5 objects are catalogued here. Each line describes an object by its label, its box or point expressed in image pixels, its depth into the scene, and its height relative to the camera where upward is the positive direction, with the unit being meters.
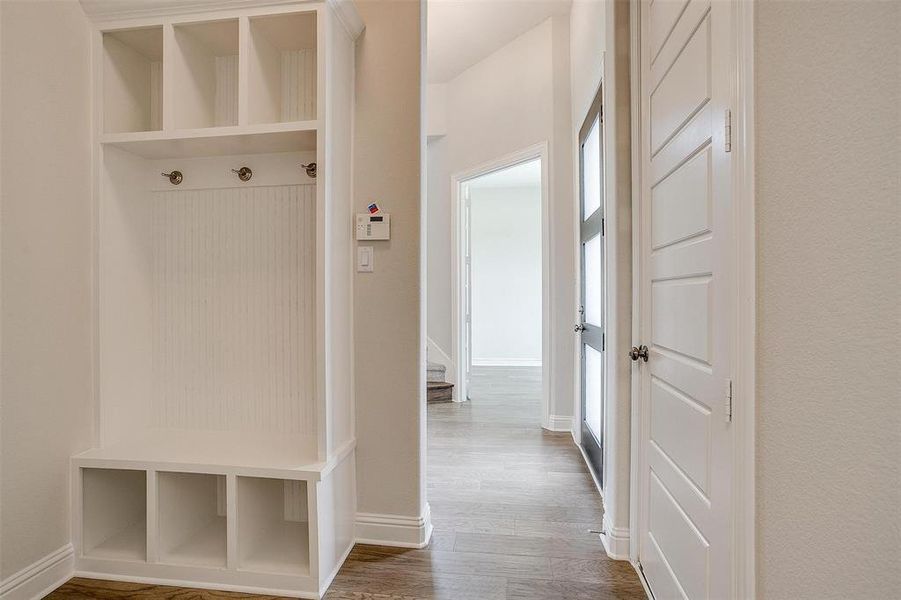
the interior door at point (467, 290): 4.59 +0.11
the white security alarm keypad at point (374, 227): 1.92 +0.31
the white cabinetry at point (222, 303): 1.69 -0.01
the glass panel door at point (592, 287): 2.54 +0.08
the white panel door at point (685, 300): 1.09 +0.00
